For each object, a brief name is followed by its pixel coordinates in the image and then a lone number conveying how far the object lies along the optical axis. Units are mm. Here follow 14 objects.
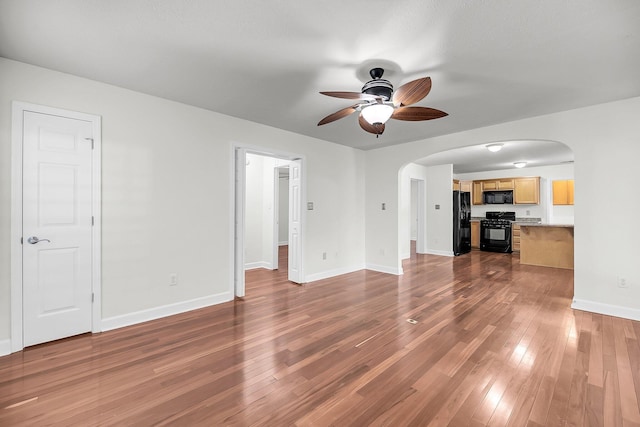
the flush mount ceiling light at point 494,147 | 5004
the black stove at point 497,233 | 7484
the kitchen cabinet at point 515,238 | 7602
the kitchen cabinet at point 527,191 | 7703
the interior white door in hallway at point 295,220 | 4723
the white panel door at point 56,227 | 2463
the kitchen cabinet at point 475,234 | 8352
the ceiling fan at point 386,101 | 2256
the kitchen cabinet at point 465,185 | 7820
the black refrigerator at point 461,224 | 7328
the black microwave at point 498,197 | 8106
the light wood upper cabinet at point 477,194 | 8664
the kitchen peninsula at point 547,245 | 5684
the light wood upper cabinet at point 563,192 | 7434
